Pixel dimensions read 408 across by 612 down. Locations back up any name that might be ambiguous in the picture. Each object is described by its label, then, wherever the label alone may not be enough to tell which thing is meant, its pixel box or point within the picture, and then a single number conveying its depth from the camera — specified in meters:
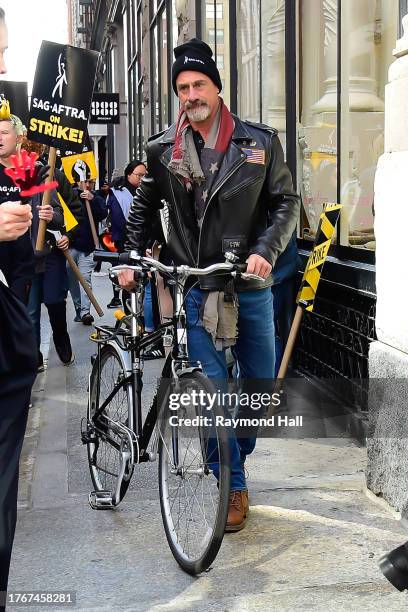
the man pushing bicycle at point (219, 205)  4.59
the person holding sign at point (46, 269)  6.62
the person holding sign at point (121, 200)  13.16
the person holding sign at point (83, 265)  12.11
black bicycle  4.01
